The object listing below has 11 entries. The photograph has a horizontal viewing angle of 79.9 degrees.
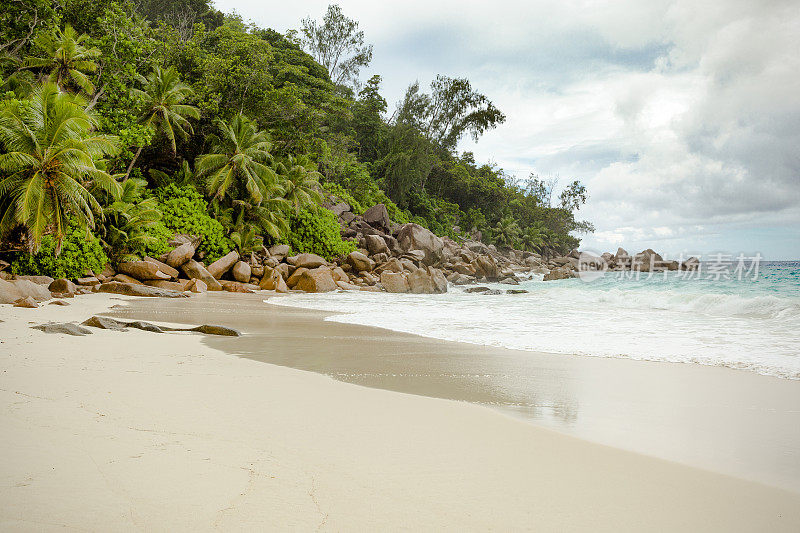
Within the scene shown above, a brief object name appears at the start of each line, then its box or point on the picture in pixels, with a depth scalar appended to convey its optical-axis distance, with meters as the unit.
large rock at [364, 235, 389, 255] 28.61
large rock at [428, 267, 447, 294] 21.52
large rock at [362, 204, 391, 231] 32.34
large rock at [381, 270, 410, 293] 20.78
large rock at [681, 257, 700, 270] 50.91
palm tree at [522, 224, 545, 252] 60.06
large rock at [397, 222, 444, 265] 30.36
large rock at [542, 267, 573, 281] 37.91
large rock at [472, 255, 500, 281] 34.06
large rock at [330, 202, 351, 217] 31.00
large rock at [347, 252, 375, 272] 25.17
